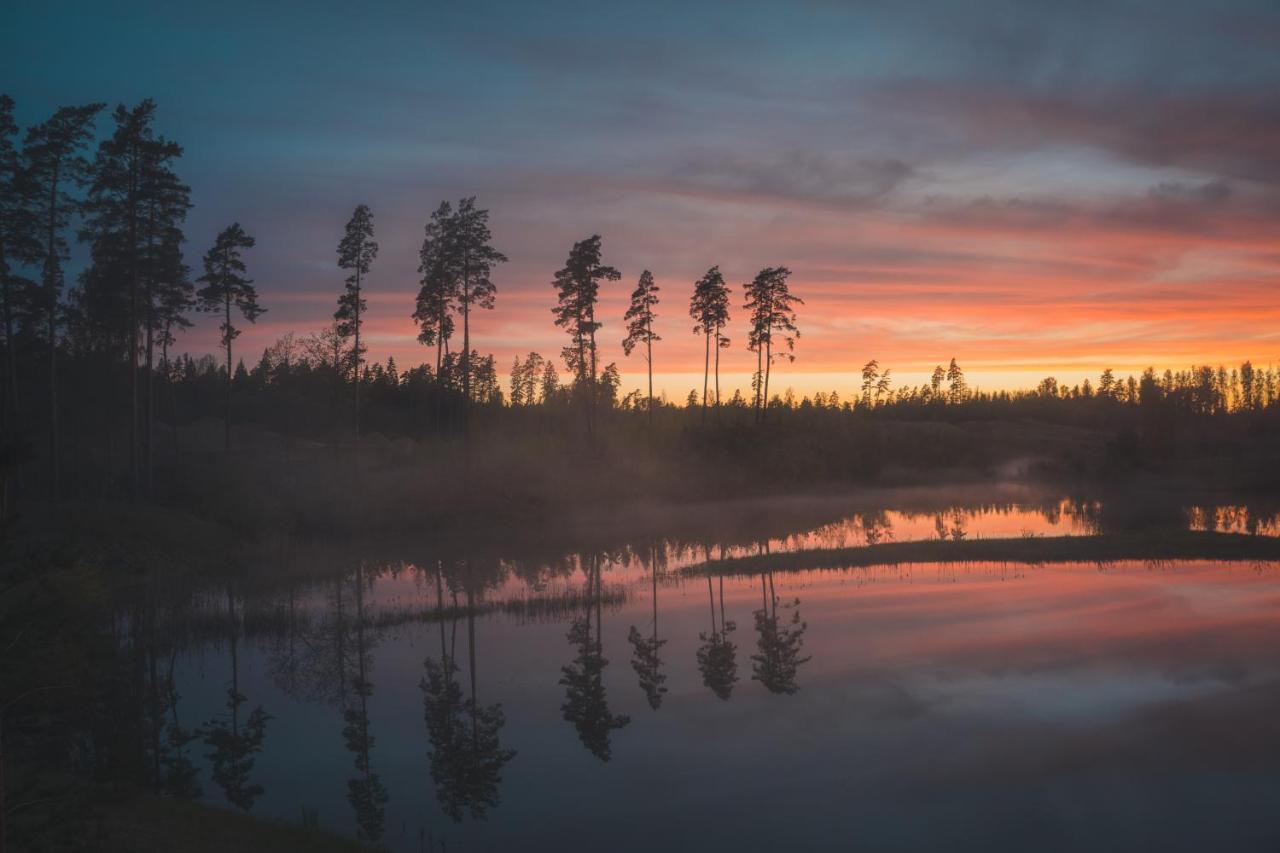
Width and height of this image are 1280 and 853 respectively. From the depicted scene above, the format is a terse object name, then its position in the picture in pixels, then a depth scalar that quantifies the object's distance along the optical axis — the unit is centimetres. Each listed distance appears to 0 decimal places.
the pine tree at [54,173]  4088
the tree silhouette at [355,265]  5294
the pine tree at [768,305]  7556
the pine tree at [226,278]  5472
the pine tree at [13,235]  3962
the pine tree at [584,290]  6450
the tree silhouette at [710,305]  7456
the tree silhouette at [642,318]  7219
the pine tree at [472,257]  5456
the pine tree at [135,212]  4056
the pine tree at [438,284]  5503
